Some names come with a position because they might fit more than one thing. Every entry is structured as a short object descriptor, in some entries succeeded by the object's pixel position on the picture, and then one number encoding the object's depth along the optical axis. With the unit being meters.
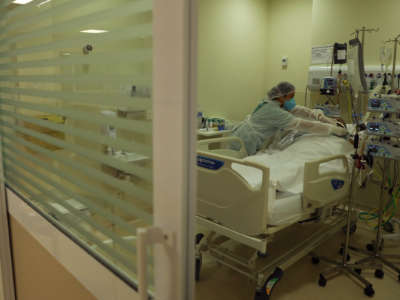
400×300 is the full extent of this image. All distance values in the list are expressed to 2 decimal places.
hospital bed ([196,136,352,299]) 2.05
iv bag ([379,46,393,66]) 3.15
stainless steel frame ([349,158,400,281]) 2.65
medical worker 3.27
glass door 0.68
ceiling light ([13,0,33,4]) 1.22
